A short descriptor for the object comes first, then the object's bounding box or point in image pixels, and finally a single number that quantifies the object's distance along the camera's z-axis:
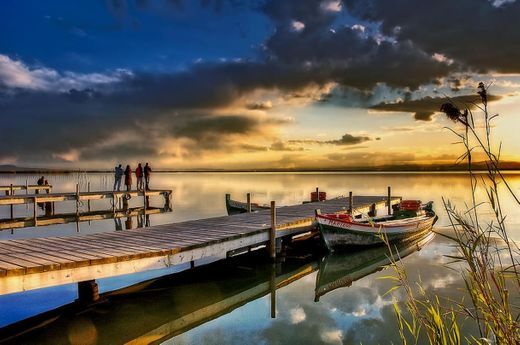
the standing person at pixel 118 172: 30.11
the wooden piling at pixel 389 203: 24.98
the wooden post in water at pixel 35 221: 22.11
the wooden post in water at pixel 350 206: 20.60
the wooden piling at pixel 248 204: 20.60
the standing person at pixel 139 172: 29.96
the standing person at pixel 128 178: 29.77
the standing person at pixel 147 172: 29.43
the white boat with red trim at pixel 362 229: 15.36
